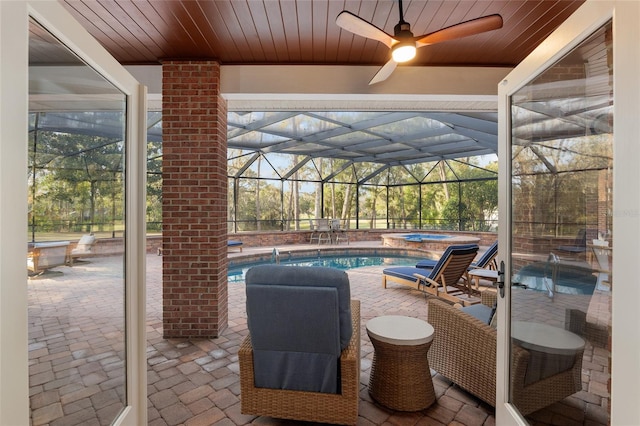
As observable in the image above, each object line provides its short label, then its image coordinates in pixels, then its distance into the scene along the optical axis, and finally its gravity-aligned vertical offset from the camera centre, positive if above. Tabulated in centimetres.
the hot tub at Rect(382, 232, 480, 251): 1066 -93
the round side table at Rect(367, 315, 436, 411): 214 -106
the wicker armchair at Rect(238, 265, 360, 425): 187 -111
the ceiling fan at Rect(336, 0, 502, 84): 227 +137
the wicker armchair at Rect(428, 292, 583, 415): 164 -96
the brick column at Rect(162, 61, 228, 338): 346 +13
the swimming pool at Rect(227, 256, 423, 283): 901 -146
